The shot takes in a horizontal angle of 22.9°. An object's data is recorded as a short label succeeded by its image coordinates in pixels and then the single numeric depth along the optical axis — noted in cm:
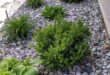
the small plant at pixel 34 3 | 523
